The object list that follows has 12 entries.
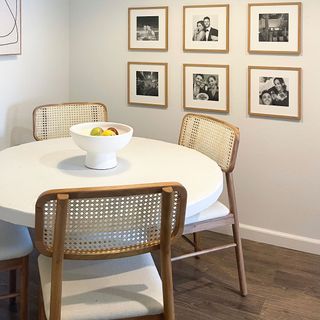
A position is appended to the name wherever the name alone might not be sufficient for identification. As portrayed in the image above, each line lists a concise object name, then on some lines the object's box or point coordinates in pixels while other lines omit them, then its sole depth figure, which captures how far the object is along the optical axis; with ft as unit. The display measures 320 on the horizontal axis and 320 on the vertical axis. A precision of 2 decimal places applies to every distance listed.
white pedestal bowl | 6.48
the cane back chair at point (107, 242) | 4.67
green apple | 6.83
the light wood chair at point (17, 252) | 6.08
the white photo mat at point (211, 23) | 9.70
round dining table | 5.52
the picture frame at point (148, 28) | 10.45
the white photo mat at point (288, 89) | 9.20
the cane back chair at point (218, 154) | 7.59
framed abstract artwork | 9.43
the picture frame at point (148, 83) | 10.69
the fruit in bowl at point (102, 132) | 6.75
